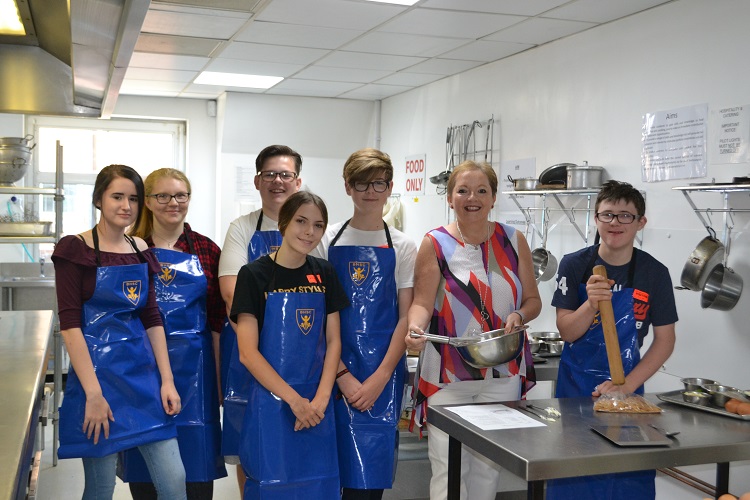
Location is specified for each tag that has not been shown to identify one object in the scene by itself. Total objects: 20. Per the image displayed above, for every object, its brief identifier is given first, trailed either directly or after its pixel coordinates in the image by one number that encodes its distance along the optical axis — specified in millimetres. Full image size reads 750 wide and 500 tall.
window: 6598
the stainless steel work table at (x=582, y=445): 1606
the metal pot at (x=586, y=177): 3543
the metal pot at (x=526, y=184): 3830
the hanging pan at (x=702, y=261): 2830
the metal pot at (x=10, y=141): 3812
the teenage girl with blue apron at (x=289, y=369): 2061
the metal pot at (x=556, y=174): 3725
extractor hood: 1639
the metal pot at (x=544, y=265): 3875
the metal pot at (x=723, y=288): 2830
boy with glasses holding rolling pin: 2199
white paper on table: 1821
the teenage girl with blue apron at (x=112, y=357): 1995
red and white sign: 5684
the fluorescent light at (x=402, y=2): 3426
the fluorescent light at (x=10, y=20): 1965
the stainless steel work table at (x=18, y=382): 1072
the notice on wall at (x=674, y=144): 3117
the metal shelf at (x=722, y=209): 2715
